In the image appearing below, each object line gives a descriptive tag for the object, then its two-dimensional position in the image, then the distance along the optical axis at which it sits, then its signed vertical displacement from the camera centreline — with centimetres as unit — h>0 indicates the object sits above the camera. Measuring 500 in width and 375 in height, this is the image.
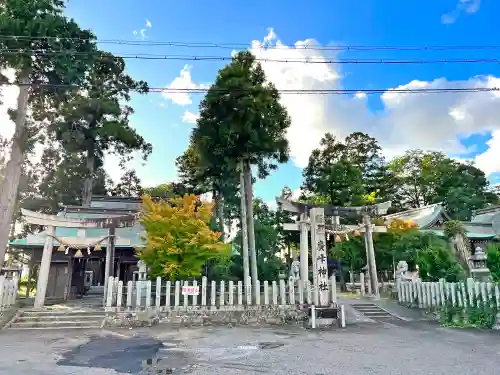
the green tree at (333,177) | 2508 +695
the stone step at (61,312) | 1189 -126
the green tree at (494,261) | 1106 +35
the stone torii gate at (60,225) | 1281 +186
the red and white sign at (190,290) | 1170 -53
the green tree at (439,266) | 1350 +25
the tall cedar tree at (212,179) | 1855 +562
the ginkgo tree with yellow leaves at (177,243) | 1229 +107
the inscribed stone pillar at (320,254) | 1177 +65
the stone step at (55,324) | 1107 -156
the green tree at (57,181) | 2531 +758
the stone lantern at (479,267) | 1374 +21
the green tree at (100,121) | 2097 +941
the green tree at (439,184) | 3306 +952
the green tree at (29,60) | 1367 +869
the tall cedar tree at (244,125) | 1570 +675
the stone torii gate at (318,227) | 1184 +172
